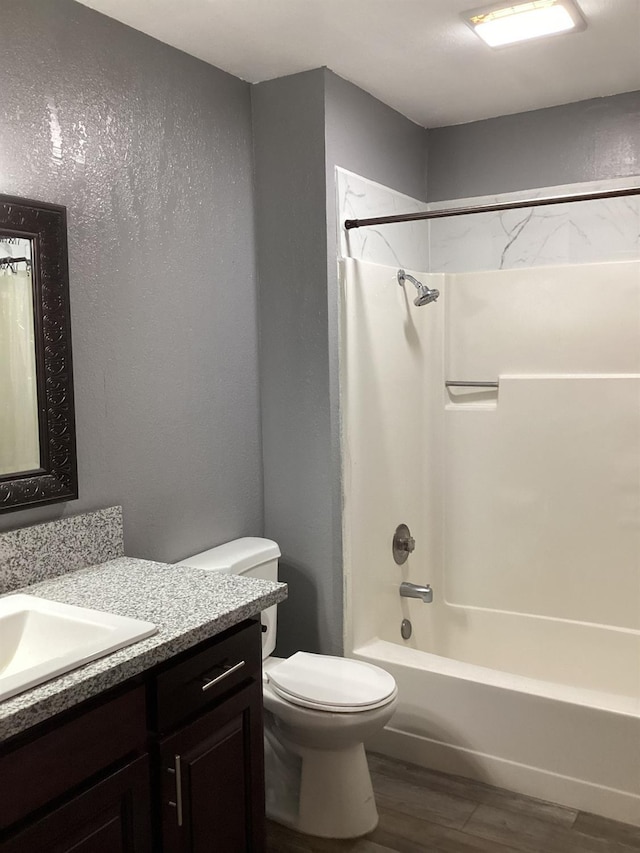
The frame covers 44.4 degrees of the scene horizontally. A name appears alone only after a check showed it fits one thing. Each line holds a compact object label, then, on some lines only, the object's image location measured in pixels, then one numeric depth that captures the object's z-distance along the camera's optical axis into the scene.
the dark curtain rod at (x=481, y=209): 2.31
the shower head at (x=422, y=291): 2.95
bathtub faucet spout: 3.01
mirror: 1.93
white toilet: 2.20
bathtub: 2.35
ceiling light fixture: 2.20
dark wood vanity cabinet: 1.38
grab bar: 3.23
